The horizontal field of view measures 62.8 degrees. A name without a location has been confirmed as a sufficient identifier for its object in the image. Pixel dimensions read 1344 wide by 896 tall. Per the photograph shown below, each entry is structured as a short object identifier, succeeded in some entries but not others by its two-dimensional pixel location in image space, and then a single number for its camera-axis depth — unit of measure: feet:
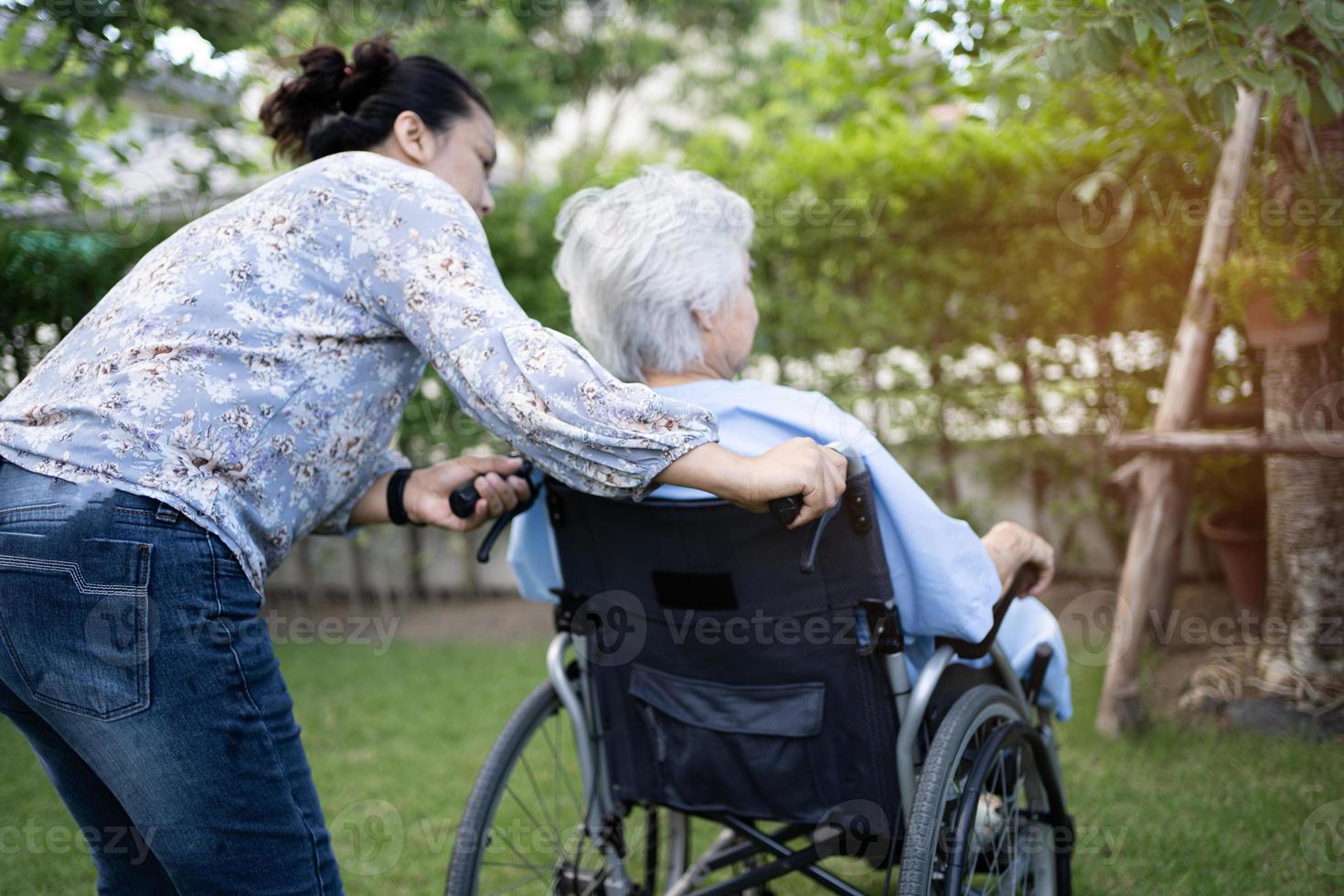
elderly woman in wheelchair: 5.06
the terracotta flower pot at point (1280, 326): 9.53
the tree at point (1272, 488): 9.11
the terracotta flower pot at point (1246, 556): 12.09
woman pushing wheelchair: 3.84
